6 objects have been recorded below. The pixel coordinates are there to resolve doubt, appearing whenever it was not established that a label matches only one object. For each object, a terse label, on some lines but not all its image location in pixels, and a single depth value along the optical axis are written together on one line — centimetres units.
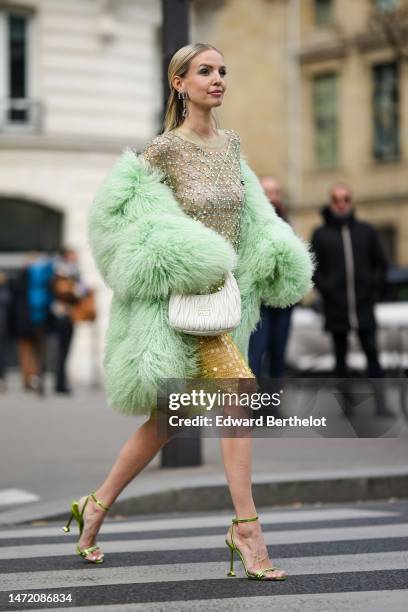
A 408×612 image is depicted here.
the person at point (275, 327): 1011
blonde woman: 480
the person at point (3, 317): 1852
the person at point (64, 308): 1716
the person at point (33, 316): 1733
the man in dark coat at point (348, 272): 1119
